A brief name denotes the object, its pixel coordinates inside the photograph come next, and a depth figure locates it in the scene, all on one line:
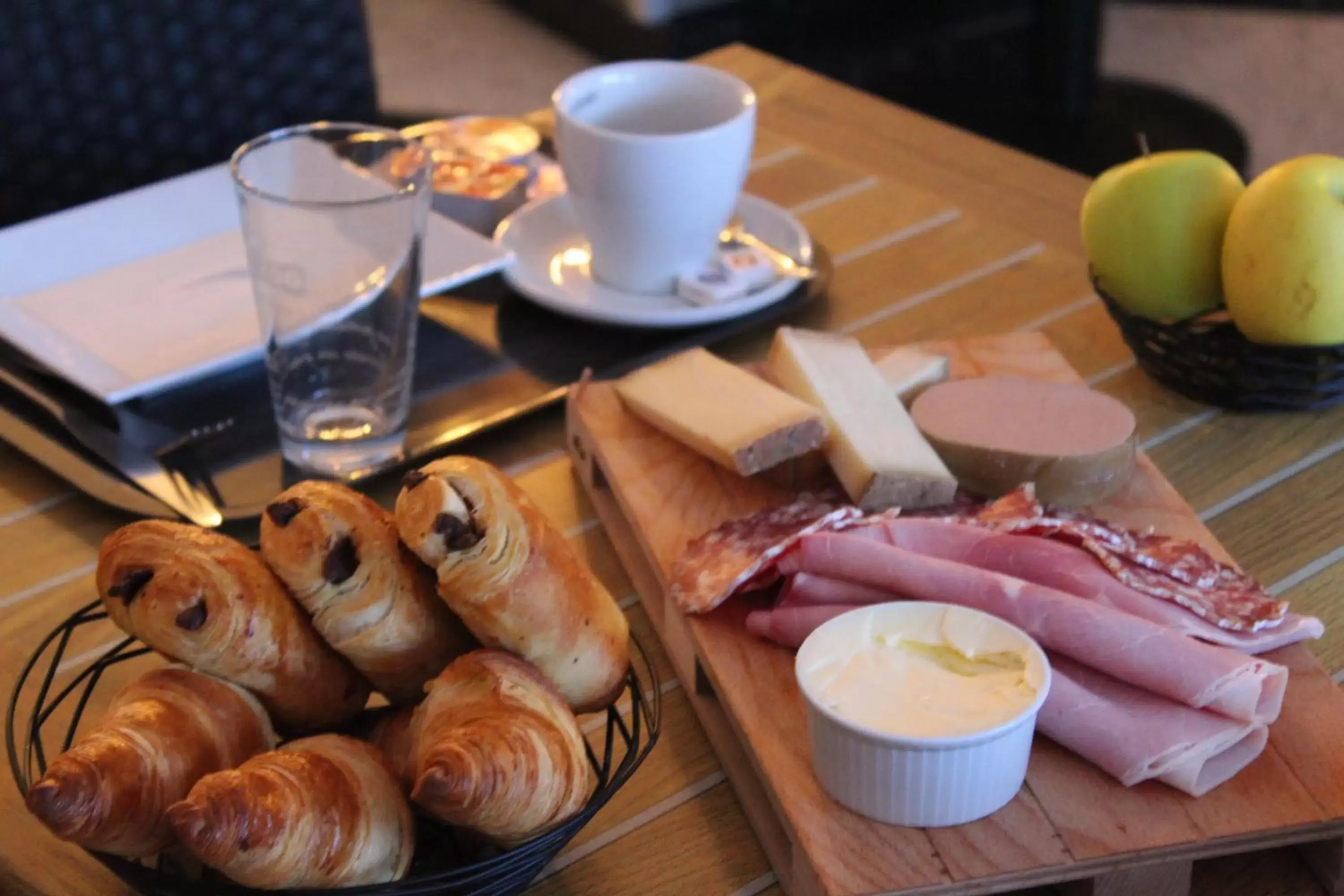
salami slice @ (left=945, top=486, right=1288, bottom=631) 0.73
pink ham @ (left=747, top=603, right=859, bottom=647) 0.72
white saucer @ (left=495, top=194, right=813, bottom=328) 1.10
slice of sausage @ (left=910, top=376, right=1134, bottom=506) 0.84
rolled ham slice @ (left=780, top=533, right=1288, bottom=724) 0.66
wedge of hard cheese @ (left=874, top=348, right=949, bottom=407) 0.94
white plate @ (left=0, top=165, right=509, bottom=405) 1.00
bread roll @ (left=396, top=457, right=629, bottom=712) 0.61
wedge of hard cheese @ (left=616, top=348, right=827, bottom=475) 0.85
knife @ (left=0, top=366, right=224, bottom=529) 0.89
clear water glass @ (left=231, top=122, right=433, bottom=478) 0.90
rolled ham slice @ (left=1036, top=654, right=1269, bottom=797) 0.64
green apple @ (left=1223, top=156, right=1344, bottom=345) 0.94
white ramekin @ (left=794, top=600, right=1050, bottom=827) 0.60
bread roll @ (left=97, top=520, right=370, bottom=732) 0.59
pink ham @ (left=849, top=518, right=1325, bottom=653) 0.72
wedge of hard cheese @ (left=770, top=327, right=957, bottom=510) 0.83
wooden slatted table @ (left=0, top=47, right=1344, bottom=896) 0.67
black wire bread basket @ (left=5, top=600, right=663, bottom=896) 0.55
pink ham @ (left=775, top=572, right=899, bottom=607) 0.73
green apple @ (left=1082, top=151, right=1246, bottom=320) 1.00
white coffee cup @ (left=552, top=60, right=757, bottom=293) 1.06
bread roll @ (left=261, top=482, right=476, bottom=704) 0.61
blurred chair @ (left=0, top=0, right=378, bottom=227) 1.48
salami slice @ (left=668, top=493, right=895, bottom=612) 0.75
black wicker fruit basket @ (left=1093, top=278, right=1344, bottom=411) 0.97
